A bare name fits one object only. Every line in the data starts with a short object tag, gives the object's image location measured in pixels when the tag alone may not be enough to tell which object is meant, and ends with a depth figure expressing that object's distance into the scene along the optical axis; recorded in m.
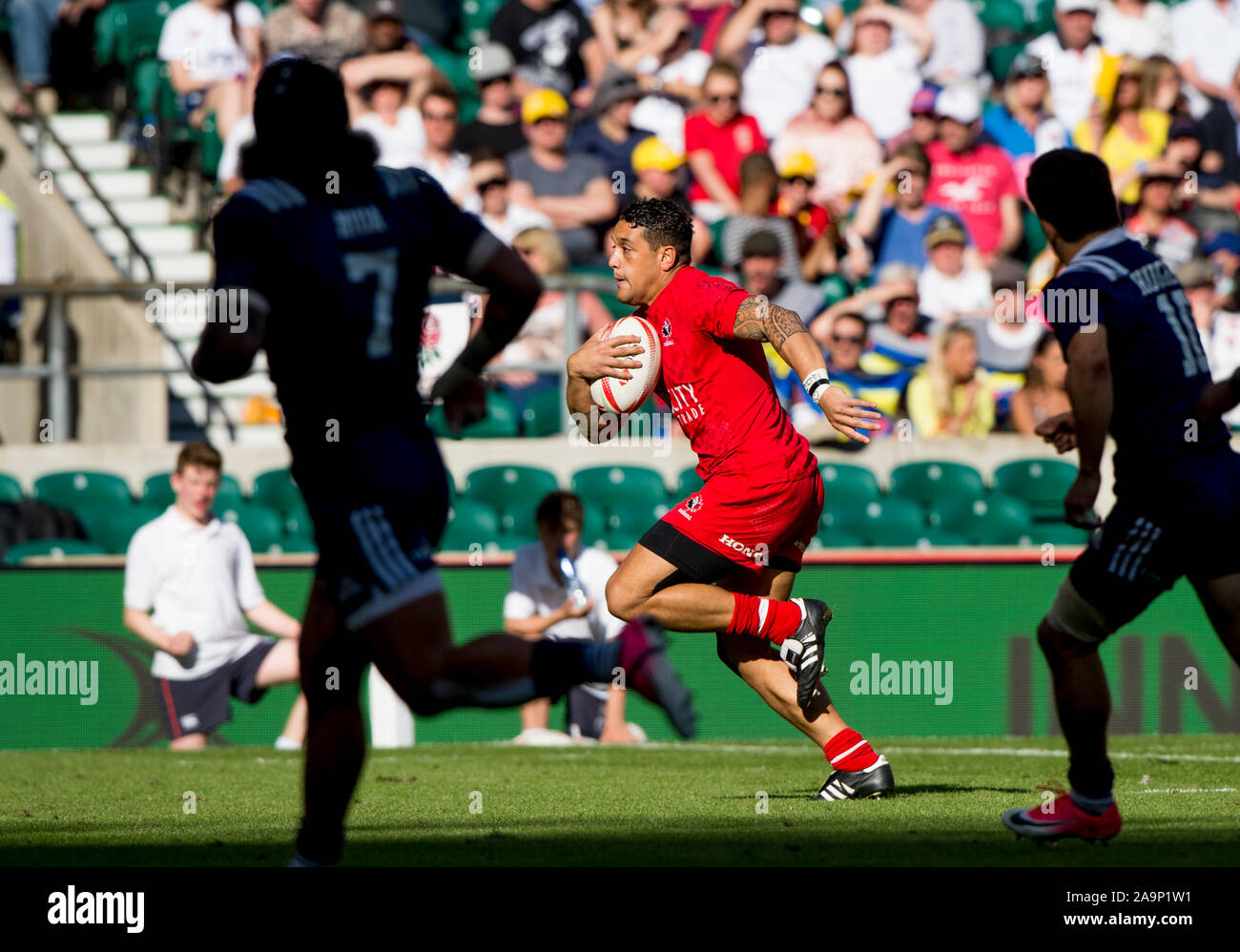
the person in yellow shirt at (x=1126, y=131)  17.06
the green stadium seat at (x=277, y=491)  13.88
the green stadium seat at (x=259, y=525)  13.42
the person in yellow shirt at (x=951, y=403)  14.27
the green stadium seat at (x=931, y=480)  13.78
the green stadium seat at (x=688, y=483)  13.55
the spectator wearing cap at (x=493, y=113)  16.28
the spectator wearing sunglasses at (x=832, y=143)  16.38
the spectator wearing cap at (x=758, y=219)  14.63
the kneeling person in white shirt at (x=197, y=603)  11.59
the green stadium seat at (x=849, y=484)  13.70
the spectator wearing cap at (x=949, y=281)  15.18
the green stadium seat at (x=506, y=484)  13.92
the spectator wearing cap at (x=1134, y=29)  18.48
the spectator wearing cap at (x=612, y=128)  16.17
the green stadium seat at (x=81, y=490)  13.98
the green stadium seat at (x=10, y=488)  13.63
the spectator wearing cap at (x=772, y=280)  14.17
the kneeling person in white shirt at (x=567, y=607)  11.98
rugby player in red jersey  7.23
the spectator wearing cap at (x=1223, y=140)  17.62
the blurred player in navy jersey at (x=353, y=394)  4.89
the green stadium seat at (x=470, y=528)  13.32
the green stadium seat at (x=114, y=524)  13.55
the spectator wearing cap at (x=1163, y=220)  15.80
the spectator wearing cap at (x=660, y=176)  15.05
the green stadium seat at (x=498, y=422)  14.48
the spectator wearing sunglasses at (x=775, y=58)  17.06
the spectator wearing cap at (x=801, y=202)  15.33
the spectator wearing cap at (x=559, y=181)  15.57
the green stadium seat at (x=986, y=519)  13.55
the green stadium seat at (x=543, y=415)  14.62
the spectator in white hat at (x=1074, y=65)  17.58
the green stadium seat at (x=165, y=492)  13.84
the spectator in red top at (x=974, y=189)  16.31
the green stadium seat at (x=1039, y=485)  13.74
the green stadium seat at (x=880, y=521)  13.48
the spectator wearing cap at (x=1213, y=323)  14.80
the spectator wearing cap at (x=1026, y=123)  17.00
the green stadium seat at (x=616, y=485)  13.69
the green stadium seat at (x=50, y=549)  13.08
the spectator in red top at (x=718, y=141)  15.95
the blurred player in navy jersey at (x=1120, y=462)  5.90
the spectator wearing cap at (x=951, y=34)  18.09
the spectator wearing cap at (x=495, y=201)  14.86
